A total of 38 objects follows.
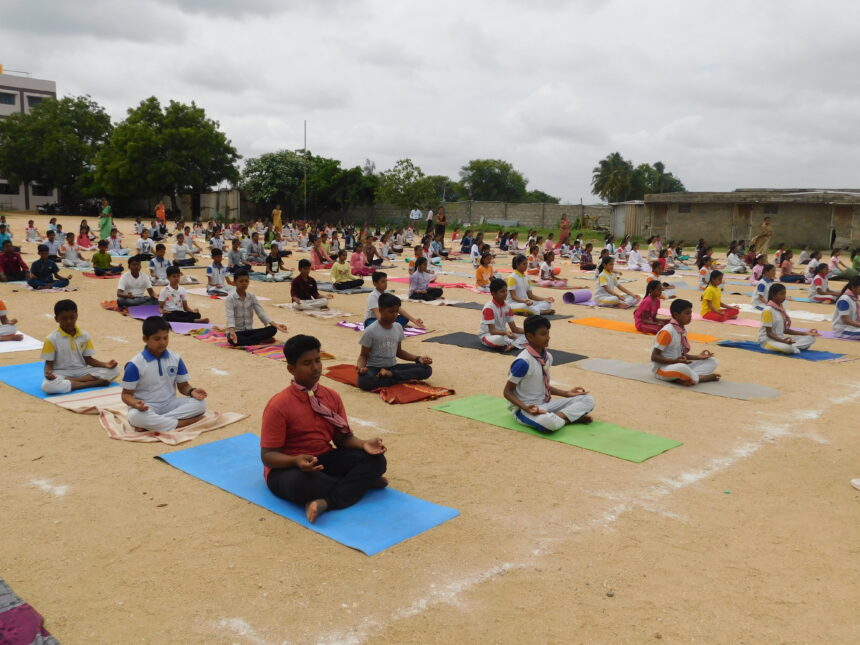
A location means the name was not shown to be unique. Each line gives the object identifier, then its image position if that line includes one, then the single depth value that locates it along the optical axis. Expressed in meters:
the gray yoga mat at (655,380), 7.55
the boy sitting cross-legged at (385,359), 7.26
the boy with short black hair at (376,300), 8.68
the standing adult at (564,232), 27.28
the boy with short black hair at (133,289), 11.87
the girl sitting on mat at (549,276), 17.53
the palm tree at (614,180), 56.69
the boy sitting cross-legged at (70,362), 6.68
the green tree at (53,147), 44.56
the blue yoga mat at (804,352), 9.58
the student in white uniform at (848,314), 10.88
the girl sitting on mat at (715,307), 11.88
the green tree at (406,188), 40.38
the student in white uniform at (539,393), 5.98
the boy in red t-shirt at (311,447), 4.31
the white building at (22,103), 50.00
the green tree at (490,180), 65.88
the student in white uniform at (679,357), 7.68
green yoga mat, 5.68
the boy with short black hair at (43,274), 14.09
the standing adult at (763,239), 23.64
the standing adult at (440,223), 28.73
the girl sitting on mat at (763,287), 12.00
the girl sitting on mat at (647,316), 10.83
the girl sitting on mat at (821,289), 15.59
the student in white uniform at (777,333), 9.67
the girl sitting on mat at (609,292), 14.05
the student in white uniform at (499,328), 9.59
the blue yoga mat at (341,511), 4.10
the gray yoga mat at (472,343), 9.29
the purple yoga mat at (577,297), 14.62
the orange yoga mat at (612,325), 11.02
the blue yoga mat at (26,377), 6.94
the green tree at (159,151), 39.72
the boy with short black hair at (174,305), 10.88
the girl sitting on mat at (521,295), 12.02
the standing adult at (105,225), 23.48
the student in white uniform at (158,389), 5.71
